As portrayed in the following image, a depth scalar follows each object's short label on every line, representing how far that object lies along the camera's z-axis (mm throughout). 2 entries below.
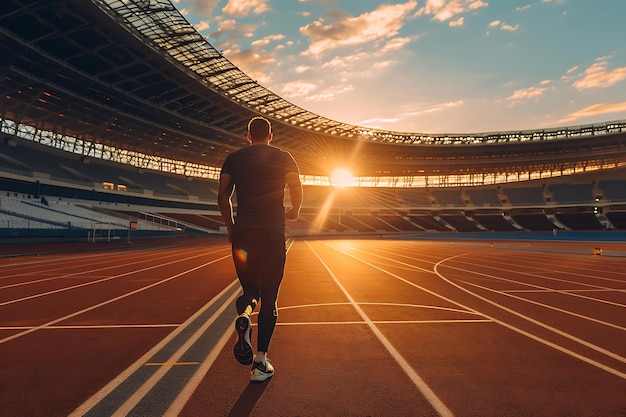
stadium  27516
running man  2867
